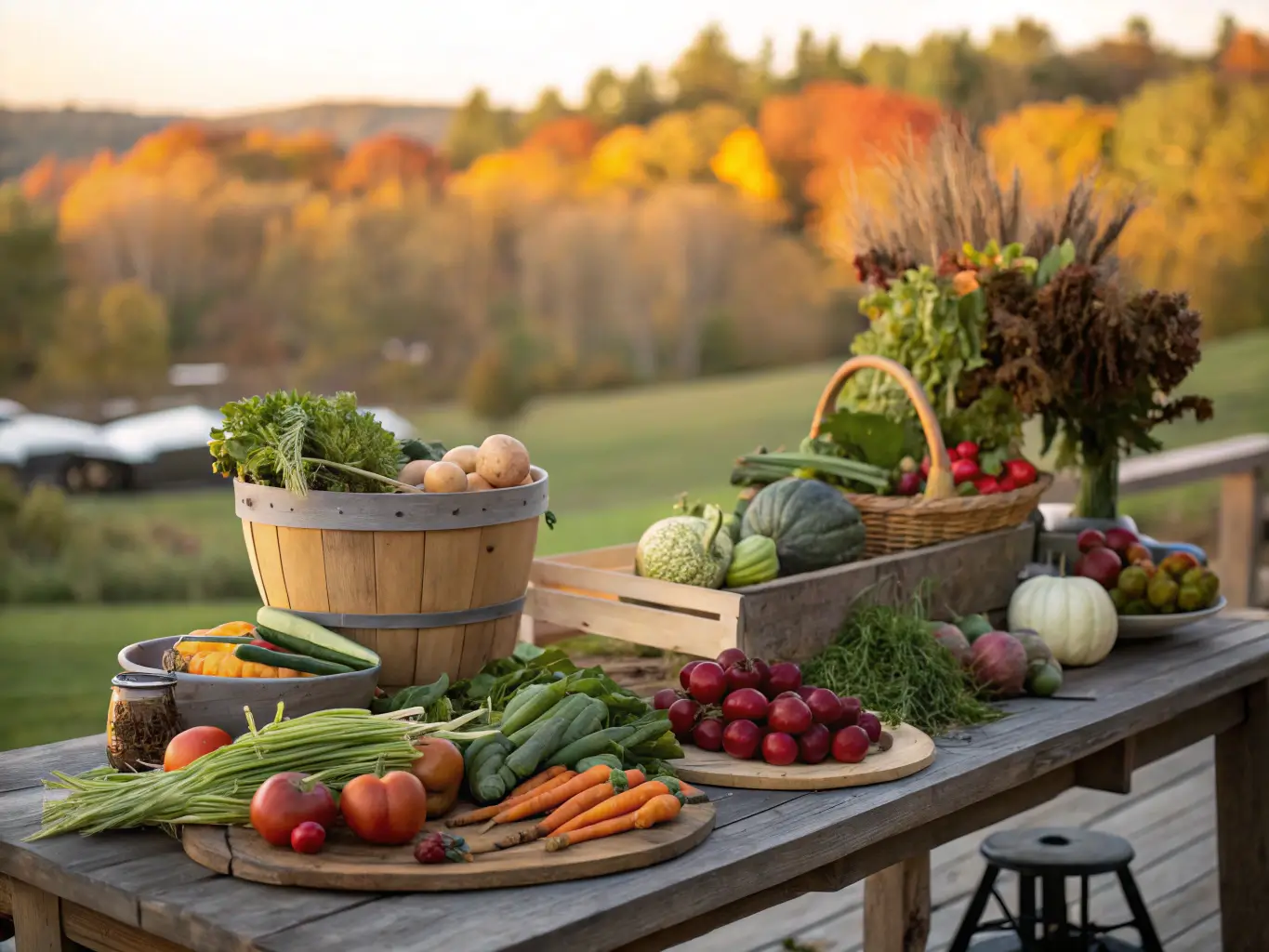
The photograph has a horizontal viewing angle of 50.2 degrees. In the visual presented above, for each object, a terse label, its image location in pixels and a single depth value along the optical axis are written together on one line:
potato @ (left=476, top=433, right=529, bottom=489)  2.24
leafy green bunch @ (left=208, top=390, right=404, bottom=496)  2.15
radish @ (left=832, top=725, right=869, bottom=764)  2.09
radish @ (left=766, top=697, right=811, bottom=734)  2.09
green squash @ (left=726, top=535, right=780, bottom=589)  2.60
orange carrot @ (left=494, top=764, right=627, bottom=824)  1.80
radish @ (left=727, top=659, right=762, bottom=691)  2.16
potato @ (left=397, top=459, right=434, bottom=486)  2.26
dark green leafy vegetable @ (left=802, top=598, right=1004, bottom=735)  2.40
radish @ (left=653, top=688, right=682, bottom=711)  2.24
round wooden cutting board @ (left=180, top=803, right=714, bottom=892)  1.63
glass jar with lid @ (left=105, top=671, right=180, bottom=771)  1.92
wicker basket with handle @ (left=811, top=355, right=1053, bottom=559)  2.89
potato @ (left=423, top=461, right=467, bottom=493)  2.16
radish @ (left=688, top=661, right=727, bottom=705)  2.16
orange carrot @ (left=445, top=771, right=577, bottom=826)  1.80
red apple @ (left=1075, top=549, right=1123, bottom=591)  3.06
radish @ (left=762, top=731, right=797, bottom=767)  2.09
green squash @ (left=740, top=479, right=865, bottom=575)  2.71
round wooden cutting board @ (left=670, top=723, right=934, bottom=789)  2.05
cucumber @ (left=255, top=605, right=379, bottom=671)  2.07
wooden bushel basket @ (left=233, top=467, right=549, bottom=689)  2.12
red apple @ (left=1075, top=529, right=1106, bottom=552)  3.17
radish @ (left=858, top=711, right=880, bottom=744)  2.17
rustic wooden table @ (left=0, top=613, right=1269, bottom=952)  1.57
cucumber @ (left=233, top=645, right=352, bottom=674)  1.97
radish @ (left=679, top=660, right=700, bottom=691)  2.19
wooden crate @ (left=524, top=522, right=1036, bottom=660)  2.49
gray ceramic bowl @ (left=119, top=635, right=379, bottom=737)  1.96
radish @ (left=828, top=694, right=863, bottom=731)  2.15
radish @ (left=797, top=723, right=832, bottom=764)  2.09
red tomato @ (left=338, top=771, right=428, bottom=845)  1.69
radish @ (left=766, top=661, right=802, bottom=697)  2.15
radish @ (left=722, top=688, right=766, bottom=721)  2.12
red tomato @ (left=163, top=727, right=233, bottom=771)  1.86
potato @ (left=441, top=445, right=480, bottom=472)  2.31
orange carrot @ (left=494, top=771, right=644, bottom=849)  1.75
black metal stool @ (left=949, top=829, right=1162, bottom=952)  2.94
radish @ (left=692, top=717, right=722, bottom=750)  2.16
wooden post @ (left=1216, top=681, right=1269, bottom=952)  3.23
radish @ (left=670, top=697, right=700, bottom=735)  2.17
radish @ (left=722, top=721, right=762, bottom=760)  2.11
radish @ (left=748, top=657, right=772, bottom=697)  2.17
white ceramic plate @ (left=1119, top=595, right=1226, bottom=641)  2.99
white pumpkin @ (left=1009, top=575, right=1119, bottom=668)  2.85
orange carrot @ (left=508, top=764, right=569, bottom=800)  1.86
